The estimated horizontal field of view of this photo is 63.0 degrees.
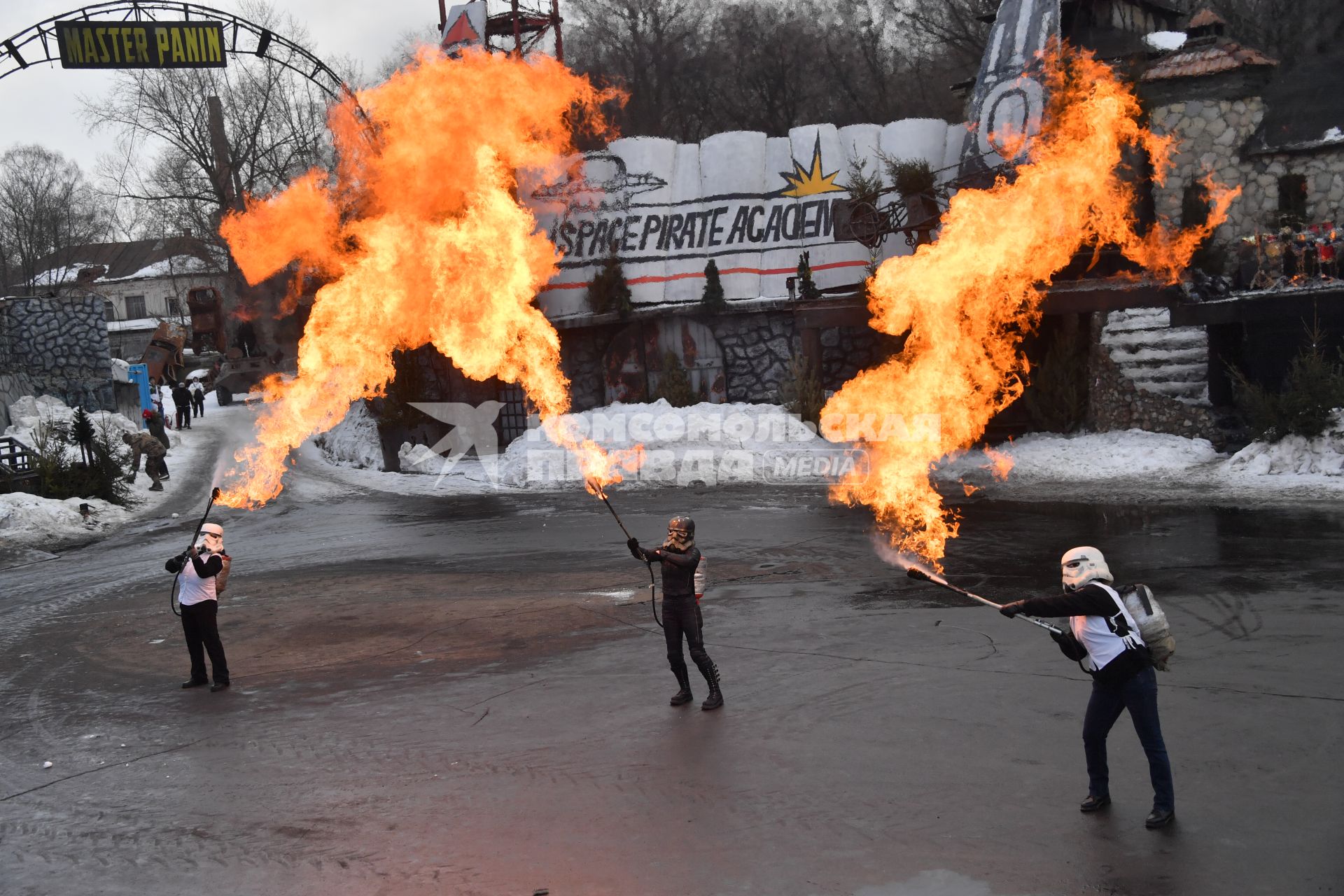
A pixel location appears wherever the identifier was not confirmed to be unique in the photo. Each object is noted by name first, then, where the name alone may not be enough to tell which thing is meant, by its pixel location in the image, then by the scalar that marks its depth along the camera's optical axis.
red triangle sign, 28.67
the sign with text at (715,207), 27.34
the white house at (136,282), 60.53
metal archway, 20.00
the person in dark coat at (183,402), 32.66
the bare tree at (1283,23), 28.42
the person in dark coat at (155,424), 24.55
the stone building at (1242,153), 20.64
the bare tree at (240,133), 43.22
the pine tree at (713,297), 26.97
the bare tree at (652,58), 43.94
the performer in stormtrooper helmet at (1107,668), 5.93
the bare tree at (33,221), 48.06
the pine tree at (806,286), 25.55
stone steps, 20.80
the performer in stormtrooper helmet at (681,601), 8.52
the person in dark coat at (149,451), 23.56
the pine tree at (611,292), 27.61
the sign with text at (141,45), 20.14
